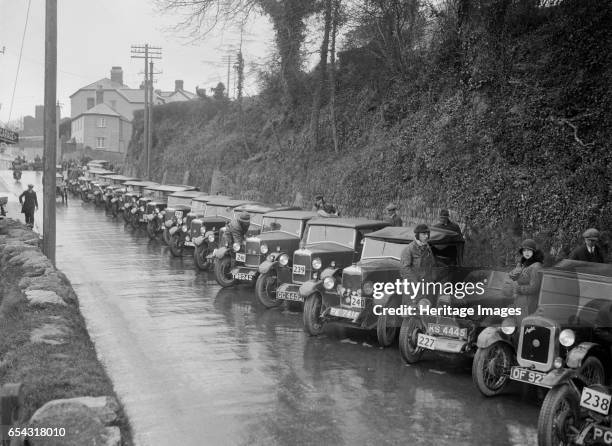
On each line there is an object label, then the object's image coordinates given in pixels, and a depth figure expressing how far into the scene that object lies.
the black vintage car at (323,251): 12.16
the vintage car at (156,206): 23.31
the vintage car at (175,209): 20.88
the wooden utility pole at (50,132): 14.60
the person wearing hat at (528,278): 8.49
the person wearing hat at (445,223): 13.12
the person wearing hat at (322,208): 15.15
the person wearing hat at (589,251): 9.80
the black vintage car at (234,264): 14.26
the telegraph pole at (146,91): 46.50
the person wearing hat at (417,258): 9.78
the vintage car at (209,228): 17.02
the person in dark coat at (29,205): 24.30
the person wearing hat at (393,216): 14.39
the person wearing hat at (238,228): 15.12
